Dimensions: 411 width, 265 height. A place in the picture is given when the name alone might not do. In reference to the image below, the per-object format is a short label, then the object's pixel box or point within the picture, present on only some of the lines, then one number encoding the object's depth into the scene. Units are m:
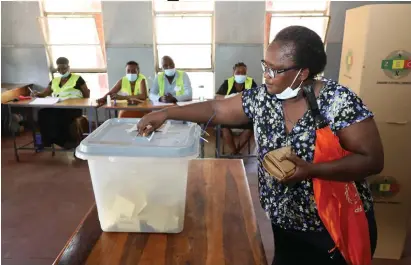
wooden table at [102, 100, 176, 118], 4.07
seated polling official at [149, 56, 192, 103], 4.90
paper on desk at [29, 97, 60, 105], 4.20
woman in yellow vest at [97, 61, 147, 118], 4.79
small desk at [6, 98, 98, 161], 4.16
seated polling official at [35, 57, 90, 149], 4.54
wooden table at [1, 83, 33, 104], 4.97
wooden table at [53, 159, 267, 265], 1.04
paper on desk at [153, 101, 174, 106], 4.27
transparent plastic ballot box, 1.04
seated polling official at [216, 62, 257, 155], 4.53
